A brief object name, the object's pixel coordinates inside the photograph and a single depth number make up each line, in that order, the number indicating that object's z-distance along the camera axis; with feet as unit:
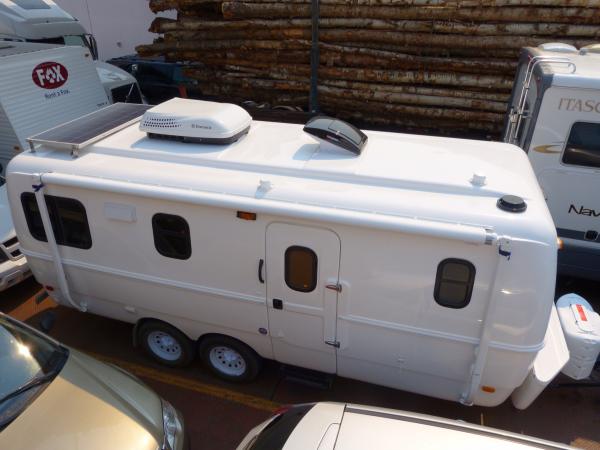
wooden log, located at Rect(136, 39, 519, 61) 32.42
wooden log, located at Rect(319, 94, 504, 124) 33.06
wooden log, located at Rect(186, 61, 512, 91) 32.22
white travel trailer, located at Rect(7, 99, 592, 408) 12.92
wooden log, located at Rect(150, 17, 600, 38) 30.25
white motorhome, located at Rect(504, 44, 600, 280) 19.19
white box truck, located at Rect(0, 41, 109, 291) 28.17
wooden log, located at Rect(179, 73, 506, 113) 32.83
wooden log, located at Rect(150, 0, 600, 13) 29.25
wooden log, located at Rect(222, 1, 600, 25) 29.81
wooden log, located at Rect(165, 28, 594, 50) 30.99
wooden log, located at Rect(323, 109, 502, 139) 33.99
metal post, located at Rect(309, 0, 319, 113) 33.81
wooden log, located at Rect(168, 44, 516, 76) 32.14
